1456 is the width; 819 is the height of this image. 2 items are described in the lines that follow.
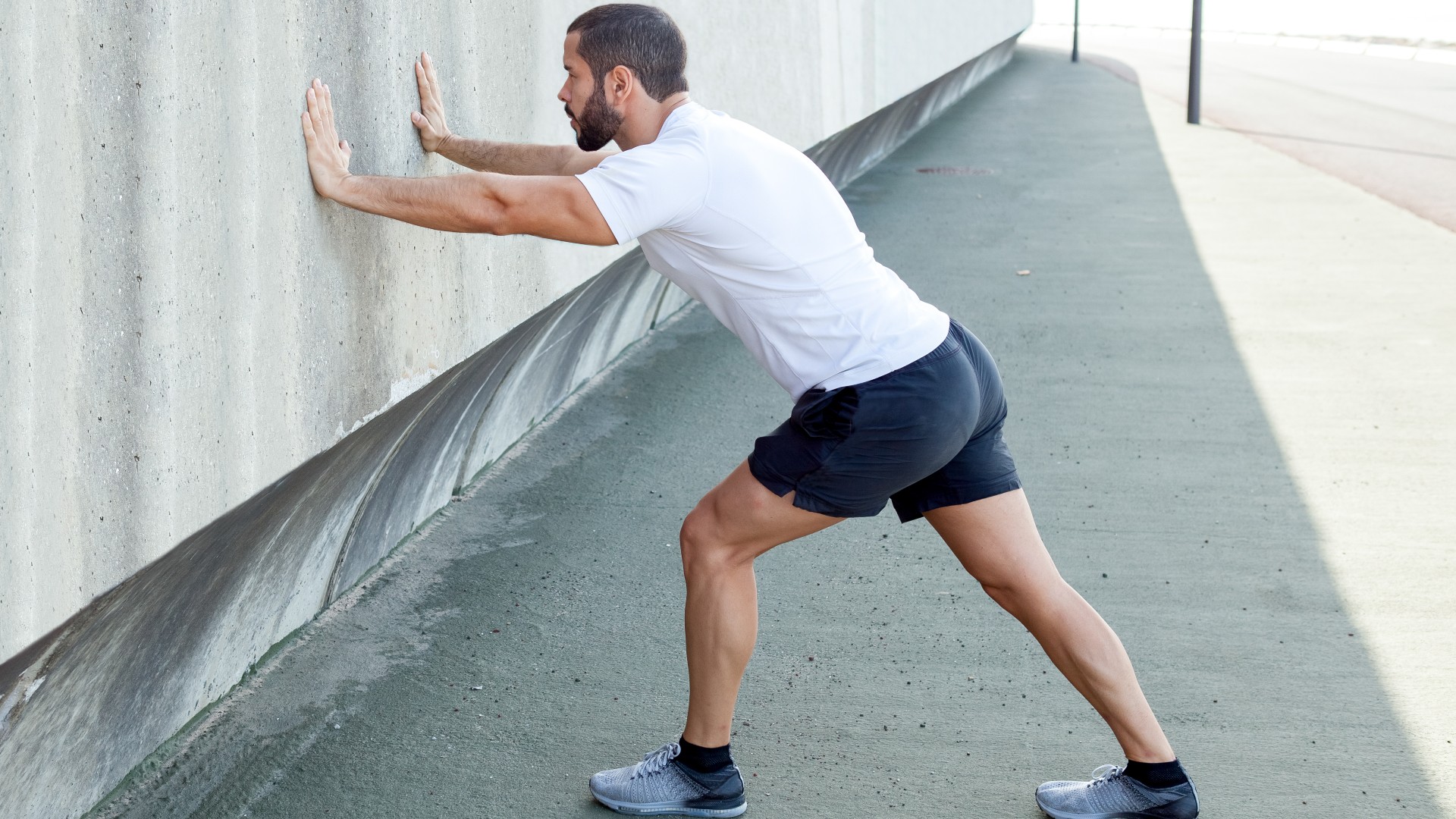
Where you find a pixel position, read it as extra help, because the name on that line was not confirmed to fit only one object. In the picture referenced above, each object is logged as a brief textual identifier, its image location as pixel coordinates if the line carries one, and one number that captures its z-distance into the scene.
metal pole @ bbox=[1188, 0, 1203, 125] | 18.22
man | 2.71
